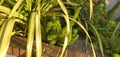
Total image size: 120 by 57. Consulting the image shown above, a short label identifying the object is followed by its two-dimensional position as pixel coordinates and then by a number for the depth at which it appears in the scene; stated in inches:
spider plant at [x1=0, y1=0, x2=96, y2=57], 63.5
